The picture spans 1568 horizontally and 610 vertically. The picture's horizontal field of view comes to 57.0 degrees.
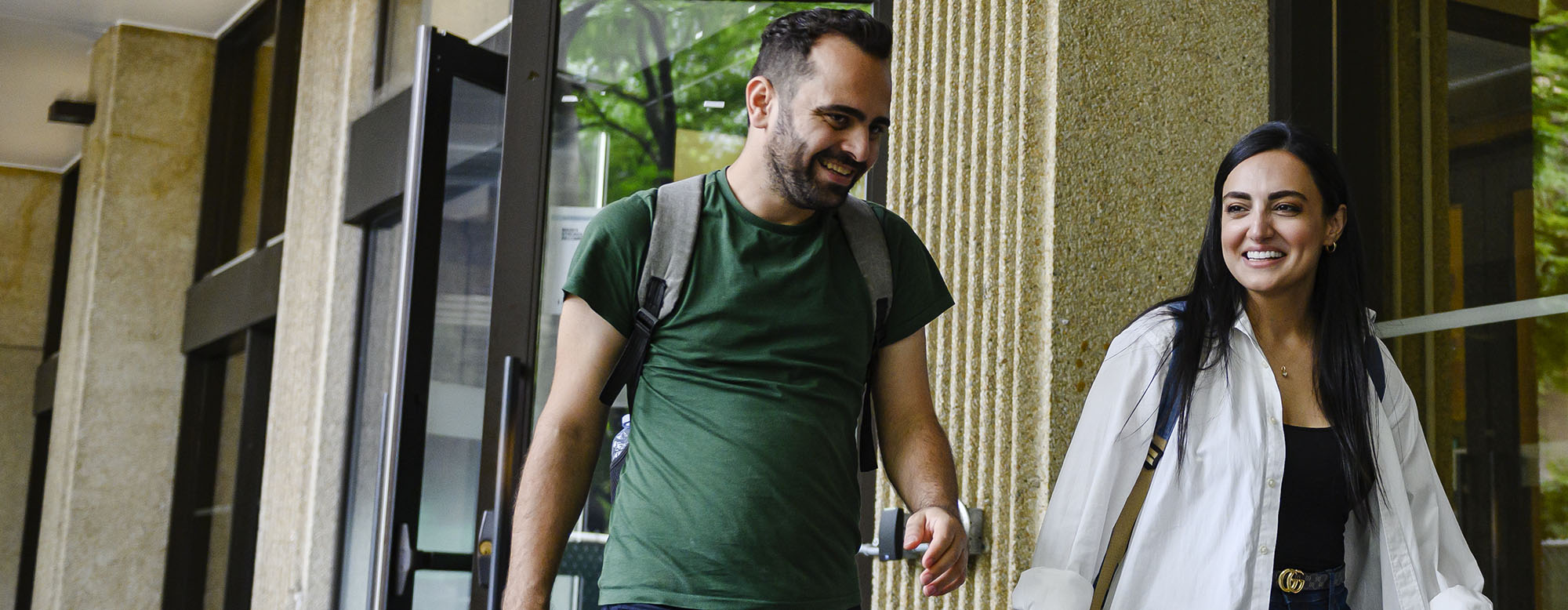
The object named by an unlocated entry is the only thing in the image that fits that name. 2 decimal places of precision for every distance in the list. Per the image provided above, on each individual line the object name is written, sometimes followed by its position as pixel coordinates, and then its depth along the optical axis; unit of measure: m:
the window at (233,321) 9.01
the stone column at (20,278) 15.00
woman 2.40
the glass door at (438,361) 4.15
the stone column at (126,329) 9.83
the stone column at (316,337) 7.17
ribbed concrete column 3.27
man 2.02
